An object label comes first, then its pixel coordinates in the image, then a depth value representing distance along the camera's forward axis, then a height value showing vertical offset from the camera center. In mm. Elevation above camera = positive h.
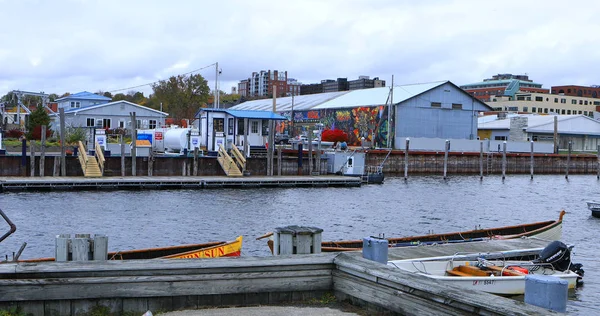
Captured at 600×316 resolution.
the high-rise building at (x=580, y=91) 186625 +17571
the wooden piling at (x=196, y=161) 54594 -1368
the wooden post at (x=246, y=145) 56250 +44
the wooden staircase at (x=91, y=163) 49719 -1607
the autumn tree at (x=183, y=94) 117938 +8937
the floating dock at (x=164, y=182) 44094 -2794
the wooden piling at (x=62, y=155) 46938 -1007
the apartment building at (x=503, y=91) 178388 +17198
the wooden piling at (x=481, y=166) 73938 -1688
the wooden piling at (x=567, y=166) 81188 -1603
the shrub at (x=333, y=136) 83062 +1449
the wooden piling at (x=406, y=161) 68069 -1263
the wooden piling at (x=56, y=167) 49750 -1938
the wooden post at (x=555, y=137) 95875 +2237
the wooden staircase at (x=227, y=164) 55125 -1568
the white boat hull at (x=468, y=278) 16781 -3251
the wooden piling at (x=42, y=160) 47609 -1430
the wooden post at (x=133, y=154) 50022 -844
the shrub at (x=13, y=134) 74812 +700
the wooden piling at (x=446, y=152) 71562 -260
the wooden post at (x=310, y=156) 59056 -817
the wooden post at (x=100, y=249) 10406 -1668
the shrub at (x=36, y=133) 70750 +823
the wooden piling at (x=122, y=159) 50156 -1278
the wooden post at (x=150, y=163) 52550 -1560
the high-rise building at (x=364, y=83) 163925 +16559
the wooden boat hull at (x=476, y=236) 21375 -3061
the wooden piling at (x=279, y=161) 56781 -1275
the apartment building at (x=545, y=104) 151000 +11256
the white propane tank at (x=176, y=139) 61281 +449
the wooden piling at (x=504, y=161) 76075 -1109
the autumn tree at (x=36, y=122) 70875 +2050
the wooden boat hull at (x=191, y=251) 17541 -2969
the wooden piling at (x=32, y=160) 46438 -1386
